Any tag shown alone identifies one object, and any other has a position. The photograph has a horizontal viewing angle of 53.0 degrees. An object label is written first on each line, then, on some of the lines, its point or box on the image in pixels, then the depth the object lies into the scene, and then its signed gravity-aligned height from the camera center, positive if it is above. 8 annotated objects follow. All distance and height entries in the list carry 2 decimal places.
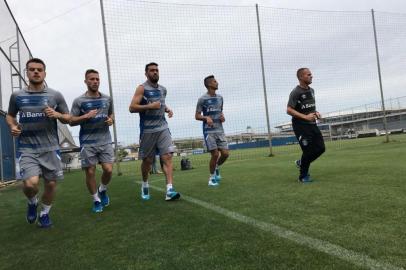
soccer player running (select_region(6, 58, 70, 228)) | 4.65 +0.30
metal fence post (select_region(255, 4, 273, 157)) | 15.90 +2.28
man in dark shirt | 6.53 +0.23
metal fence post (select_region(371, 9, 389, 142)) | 17.77 +2.46
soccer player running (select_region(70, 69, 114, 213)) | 5.55 +0.32
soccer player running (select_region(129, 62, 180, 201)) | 5.97 +0.39
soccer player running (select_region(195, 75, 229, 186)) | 7.66 +0.48
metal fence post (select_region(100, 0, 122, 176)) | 12.50 +2.62
